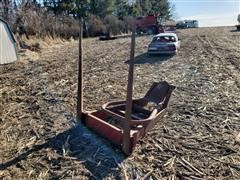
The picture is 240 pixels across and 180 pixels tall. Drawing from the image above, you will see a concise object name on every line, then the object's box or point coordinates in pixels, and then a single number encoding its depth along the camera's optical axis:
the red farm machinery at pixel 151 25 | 16.67
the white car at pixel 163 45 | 7.92
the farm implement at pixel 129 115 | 2.31
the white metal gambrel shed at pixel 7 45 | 7.21
